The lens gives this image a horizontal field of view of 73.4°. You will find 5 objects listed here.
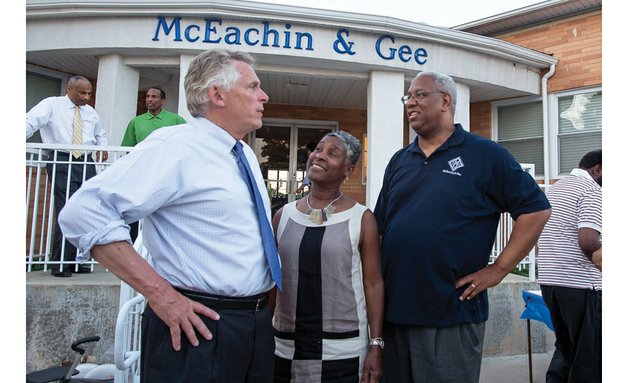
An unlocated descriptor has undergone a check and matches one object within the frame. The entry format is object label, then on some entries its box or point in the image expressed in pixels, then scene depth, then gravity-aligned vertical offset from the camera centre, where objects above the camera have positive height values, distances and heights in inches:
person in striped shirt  121.5 -17.6
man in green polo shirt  203.9 +42.0
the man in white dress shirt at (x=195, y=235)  53.1 -4.0
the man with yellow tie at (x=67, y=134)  169.8 +30.9
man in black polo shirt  75.4 -7.8
